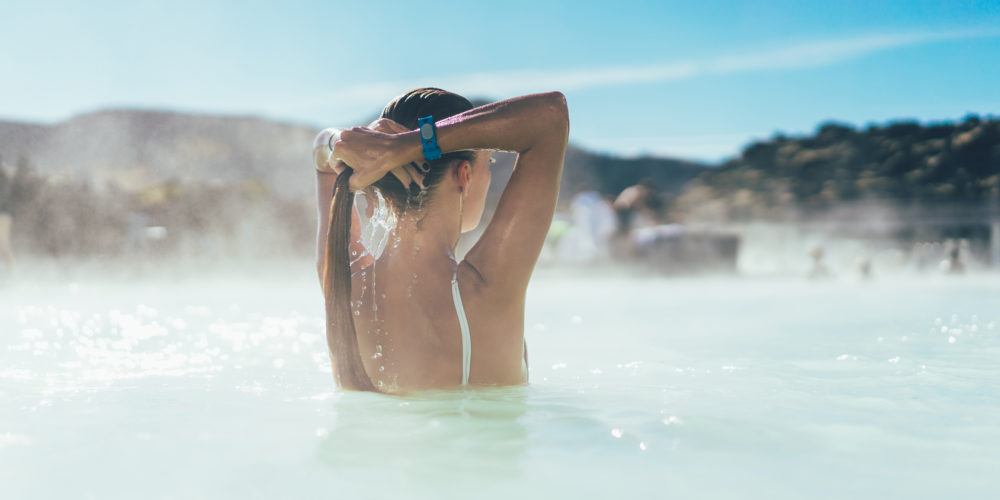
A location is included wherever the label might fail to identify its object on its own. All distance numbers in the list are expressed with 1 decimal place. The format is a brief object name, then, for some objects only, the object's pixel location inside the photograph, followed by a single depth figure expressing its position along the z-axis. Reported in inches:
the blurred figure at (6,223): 463.2
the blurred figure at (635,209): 650.2
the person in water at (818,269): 521.0
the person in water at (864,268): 529.3
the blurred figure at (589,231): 612.4
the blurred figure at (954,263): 568.7
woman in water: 66.1
